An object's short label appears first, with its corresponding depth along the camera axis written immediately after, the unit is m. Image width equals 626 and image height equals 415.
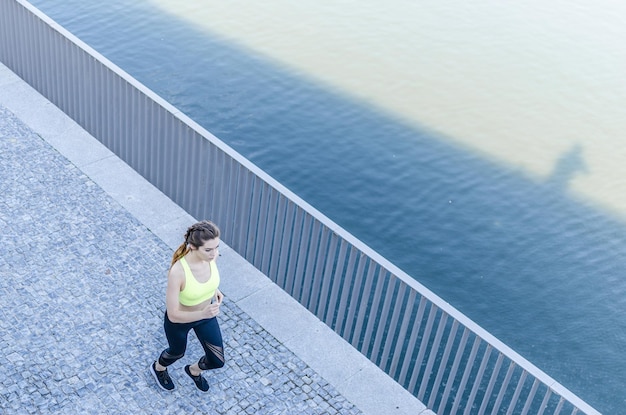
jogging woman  5.42
